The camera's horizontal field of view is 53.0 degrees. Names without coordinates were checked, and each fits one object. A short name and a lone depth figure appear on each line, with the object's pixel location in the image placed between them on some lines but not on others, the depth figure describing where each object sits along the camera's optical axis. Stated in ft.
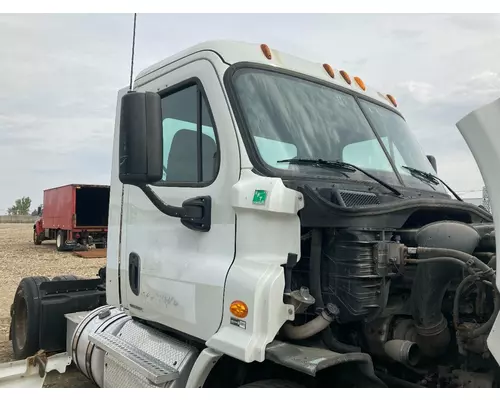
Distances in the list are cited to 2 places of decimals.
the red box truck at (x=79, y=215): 66.28
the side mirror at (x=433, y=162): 14.88
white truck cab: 8.39
